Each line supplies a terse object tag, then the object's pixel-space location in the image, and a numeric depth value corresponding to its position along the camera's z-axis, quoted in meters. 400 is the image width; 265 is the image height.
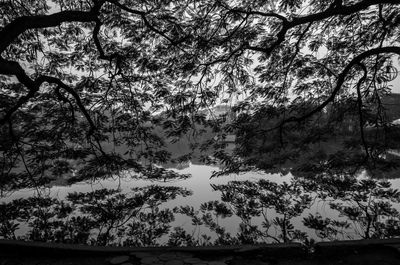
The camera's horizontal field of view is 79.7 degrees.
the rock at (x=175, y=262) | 2.66
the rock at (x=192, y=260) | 2.71
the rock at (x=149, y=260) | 2.69
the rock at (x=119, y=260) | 2.69
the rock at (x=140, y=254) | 2.80
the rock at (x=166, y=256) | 2.77
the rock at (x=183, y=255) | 2.83
